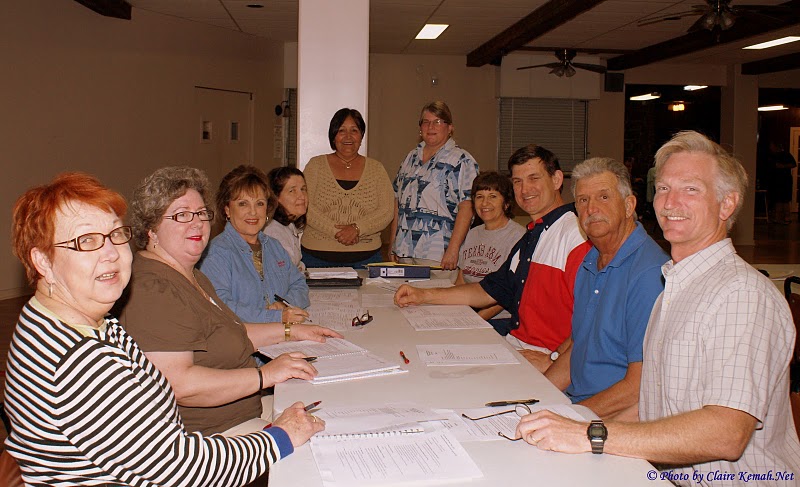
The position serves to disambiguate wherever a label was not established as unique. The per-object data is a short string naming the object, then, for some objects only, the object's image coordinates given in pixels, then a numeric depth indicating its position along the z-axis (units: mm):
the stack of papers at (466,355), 2383
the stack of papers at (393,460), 1482
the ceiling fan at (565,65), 10484
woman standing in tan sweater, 4545
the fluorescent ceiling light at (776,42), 10133
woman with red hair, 1390
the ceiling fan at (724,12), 6602
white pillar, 5625
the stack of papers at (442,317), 2926
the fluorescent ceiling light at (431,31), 9648
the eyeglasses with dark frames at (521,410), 1880
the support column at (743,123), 12758
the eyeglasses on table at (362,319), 2934
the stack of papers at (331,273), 3943
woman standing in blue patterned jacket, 4785
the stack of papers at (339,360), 2225
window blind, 12312
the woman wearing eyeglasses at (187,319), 2102
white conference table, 1517
